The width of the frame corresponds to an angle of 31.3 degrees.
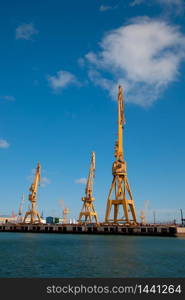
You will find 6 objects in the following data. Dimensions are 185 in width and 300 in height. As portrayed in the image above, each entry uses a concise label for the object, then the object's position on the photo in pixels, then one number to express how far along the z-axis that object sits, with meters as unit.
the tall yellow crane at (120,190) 94.71
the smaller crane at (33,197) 126.06
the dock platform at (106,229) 96.56
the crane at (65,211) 193.00
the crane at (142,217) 197.23
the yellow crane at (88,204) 120.94
